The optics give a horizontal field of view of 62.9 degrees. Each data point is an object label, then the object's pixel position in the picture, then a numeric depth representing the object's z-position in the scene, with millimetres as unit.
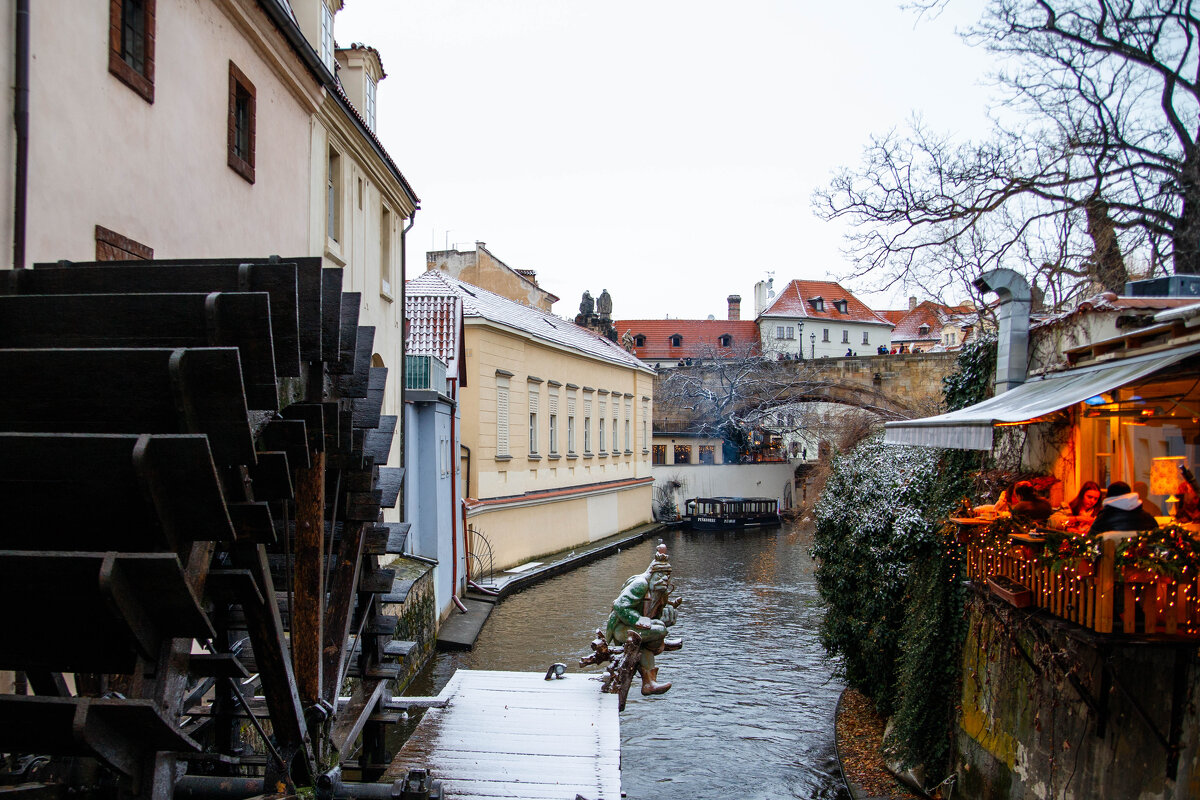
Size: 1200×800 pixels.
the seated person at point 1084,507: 7874
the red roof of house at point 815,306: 66312
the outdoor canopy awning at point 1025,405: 6527
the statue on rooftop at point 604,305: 46969
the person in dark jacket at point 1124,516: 6500
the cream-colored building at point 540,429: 21125
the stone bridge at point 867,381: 38000
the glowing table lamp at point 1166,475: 8258
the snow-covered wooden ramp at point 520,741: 5762
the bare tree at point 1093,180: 15227
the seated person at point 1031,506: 8109
